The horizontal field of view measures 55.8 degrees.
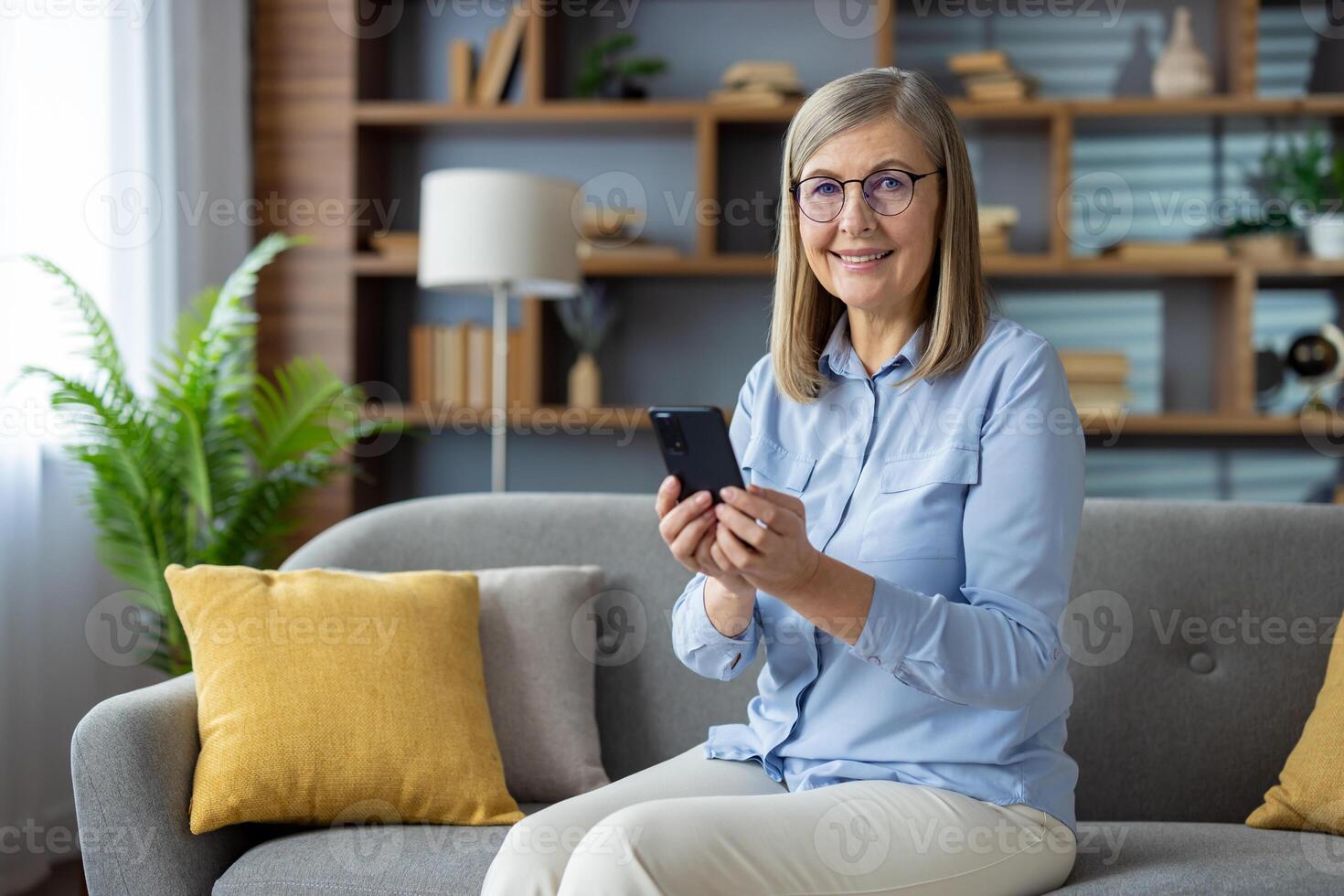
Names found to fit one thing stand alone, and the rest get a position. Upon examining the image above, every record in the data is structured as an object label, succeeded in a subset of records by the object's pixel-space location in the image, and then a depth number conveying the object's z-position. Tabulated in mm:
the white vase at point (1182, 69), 3564
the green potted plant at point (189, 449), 2775
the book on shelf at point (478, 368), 3740
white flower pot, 3496
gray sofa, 1582
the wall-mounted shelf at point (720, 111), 3498
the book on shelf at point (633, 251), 3664
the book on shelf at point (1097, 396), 3531
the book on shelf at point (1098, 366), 3525
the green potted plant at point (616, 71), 3657
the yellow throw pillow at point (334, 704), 1691
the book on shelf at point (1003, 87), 3562
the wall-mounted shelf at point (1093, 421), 3482
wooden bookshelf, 3570
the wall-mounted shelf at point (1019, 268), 3512
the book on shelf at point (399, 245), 3723
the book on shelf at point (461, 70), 3746
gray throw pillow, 1909
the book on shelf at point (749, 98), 3611
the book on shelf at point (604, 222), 3701
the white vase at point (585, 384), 3773
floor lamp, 3254
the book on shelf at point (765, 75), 3605
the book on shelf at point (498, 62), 3736
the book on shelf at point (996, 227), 3553
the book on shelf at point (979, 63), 3562
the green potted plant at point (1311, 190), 3510
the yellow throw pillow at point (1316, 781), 1671
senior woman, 1216
